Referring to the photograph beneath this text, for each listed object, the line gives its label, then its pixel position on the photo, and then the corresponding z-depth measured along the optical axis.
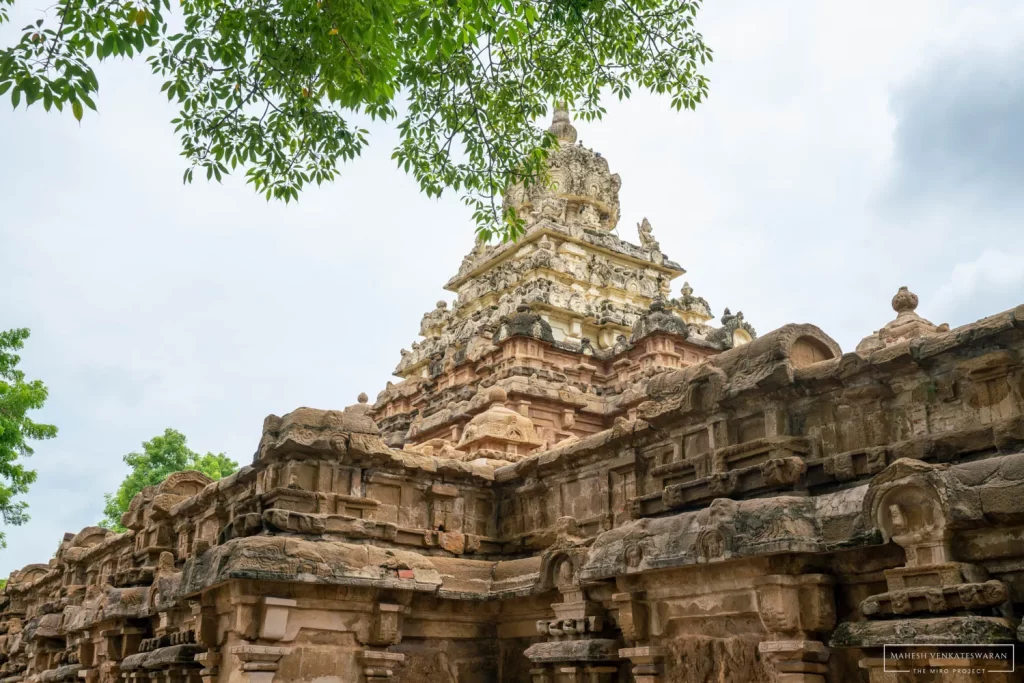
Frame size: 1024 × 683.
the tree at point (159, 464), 33.34
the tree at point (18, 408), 22.08
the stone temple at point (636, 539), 6.15
